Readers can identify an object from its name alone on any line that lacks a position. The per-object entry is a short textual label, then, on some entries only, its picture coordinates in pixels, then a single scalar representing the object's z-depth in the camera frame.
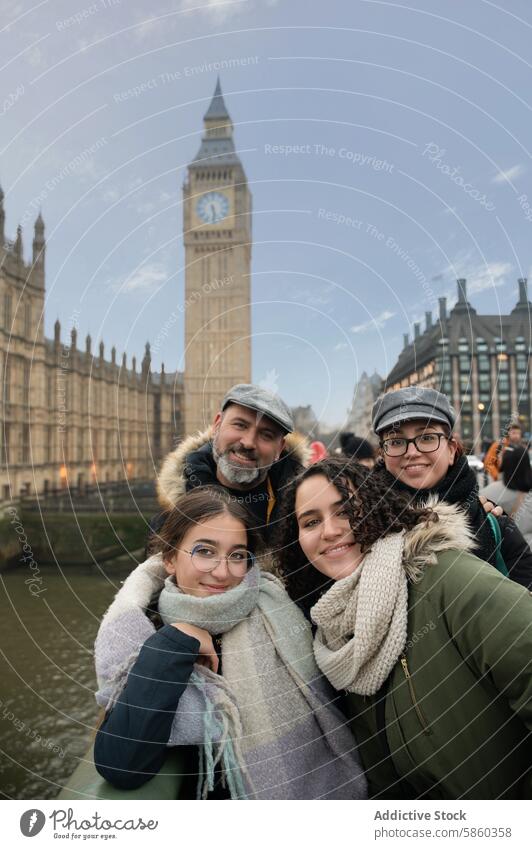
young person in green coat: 0.77
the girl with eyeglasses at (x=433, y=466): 1.16
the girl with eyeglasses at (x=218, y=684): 0.87
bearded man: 1.27
